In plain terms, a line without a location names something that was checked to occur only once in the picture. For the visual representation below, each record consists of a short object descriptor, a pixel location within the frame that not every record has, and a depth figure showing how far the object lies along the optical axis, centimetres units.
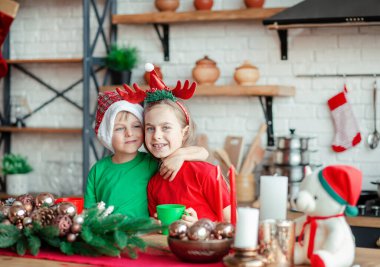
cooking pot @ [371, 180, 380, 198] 403
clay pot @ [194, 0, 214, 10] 468
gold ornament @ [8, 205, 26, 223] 212
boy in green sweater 269
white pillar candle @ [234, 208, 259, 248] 177
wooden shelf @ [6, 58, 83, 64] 505
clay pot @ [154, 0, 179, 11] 477
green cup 221
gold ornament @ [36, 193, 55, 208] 228
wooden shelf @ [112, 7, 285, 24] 450
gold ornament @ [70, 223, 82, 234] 199
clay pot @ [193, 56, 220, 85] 461
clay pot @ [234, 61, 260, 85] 451
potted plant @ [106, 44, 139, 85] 483
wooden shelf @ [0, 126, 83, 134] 508
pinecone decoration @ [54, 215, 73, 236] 200
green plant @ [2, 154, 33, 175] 514
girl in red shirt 260
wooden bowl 189
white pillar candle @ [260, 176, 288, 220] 195
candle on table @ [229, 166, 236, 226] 208
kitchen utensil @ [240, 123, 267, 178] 465
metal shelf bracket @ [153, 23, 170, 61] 496
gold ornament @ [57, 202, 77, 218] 204
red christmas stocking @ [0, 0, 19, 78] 496
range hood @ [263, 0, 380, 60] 403
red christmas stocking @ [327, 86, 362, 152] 446
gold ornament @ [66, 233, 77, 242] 201
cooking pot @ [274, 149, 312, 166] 427
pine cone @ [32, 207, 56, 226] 204
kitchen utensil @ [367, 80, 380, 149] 445
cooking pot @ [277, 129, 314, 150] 427
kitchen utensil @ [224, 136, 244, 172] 468
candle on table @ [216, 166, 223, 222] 227
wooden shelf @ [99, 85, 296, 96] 442
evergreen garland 197
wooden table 194
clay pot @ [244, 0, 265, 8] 454
